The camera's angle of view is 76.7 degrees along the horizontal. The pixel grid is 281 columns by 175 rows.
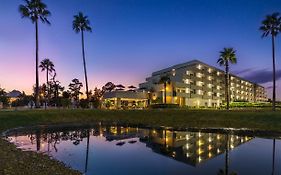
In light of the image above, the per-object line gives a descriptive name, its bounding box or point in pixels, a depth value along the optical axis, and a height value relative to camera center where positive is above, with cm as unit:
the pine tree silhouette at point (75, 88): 7649 +316
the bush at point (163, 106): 4957 -317
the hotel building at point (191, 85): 6188 +353
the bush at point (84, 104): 4533 -225
